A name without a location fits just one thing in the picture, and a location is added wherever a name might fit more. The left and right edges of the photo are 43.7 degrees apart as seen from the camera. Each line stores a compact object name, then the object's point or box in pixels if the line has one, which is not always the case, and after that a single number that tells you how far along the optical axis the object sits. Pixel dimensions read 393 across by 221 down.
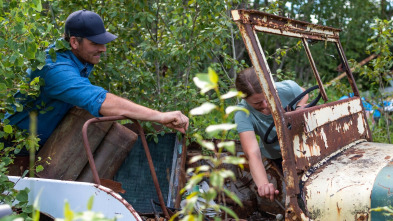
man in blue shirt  3.26
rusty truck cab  2.55
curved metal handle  2.88
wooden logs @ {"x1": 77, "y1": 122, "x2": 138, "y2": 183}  3.61
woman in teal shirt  3.31
